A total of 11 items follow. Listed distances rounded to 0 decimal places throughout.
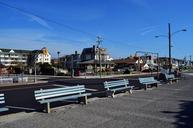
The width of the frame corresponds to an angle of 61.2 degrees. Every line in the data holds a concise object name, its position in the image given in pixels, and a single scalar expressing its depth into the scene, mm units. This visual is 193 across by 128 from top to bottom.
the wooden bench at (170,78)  16248
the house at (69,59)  62703
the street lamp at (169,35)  20640
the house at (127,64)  68111
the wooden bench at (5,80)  18554
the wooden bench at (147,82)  11566
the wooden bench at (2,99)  5205
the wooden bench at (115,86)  8588
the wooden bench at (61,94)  5849
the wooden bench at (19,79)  19404
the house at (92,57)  57045
